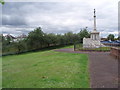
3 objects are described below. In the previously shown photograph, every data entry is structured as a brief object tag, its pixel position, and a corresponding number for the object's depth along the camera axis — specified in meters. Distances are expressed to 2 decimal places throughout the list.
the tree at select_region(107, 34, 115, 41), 71.00
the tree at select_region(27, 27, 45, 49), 32.97
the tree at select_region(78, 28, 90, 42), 48.22
